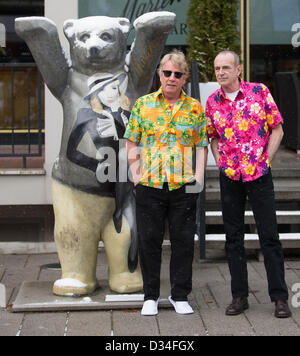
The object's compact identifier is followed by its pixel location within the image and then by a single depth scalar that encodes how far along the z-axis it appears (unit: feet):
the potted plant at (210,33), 25.96
